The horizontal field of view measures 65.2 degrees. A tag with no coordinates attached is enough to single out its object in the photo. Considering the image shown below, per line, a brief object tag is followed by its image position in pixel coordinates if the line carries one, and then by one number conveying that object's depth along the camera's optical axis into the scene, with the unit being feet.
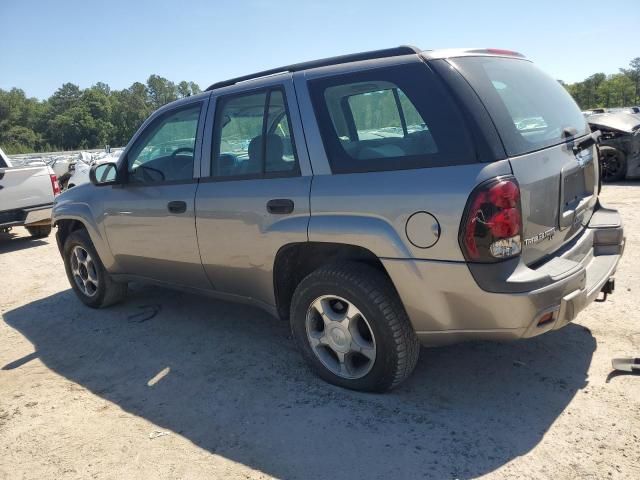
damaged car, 31.12
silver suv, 8.05
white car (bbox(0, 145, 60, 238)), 26.27
